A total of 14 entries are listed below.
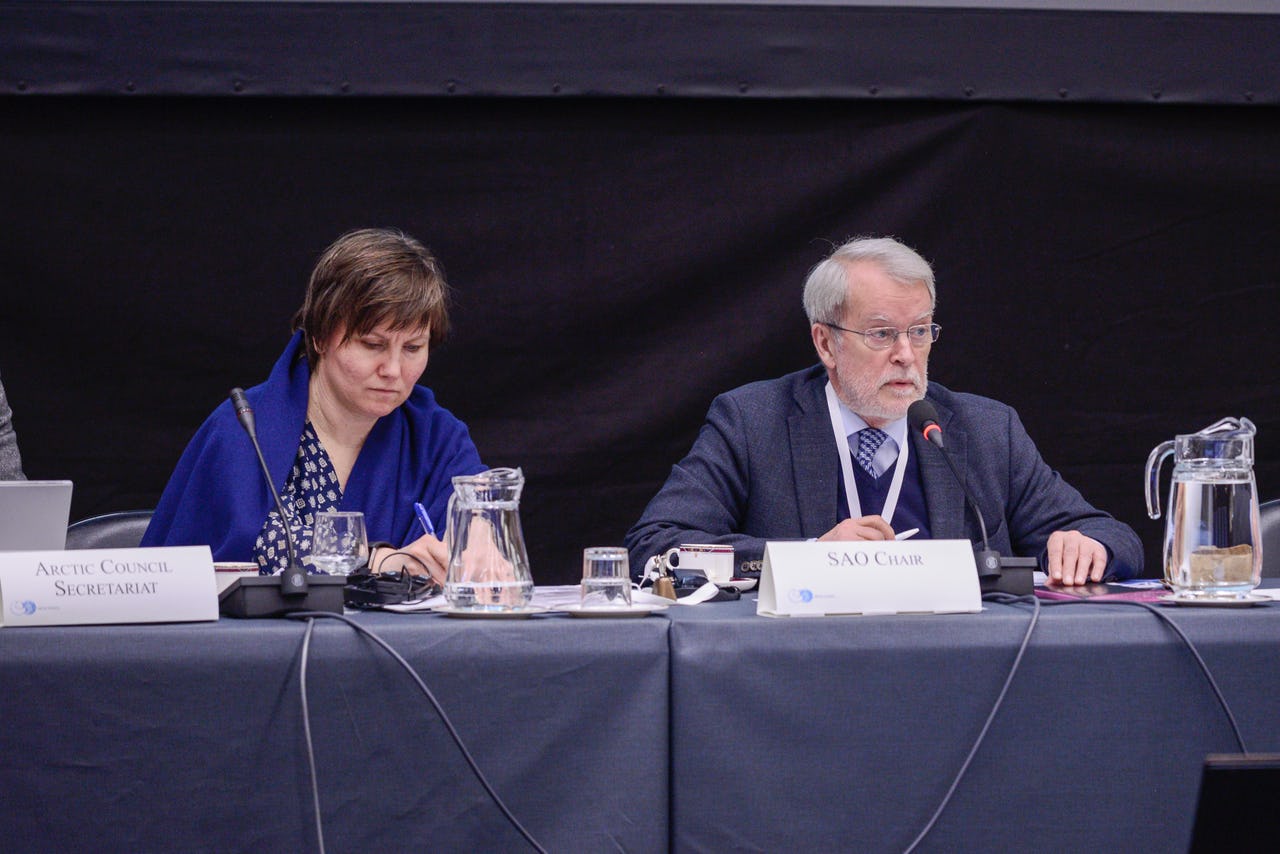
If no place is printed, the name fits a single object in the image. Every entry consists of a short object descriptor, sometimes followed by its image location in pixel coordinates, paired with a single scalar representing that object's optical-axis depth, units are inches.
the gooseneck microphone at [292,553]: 210.9
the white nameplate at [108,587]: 207.4
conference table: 204.5
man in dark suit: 264.1
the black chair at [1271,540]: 258.5
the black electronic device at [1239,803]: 193.0
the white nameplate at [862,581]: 210.9
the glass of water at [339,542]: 228.5
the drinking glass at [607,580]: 214.1
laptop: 219.0
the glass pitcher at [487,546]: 214.3
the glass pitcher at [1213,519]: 220.5
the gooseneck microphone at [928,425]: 224.0
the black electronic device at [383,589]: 218.8
